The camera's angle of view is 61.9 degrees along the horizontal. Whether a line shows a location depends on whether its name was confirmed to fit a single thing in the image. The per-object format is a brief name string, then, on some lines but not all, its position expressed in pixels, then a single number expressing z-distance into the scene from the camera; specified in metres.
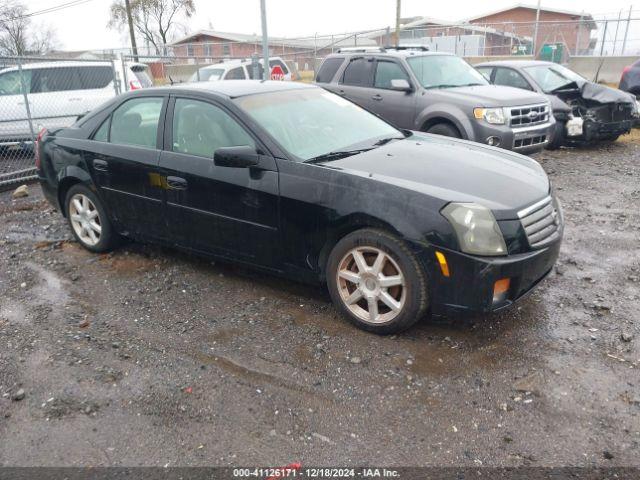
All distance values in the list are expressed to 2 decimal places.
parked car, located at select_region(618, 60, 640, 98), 11.69
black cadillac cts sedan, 3.29
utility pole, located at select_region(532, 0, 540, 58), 23.31
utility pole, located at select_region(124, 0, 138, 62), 37.71
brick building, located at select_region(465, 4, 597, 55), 23.30
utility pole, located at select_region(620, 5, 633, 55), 20.99
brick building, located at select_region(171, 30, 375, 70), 29.76
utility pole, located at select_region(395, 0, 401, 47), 32.02
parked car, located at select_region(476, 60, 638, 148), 9.56
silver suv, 7.77
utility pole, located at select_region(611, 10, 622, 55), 21.25
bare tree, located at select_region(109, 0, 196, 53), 50.16
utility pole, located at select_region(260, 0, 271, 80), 11.45
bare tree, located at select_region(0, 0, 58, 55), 35.22
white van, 10.08
